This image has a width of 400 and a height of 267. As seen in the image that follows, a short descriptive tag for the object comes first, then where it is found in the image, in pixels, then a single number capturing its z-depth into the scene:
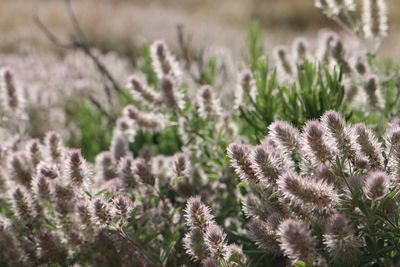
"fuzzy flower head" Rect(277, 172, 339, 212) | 0.69
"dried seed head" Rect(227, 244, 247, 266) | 0.71
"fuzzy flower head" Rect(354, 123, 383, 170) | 0.71
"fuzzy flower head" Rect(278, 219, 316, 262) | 0.68
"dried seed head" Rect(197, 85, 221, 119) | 0.81
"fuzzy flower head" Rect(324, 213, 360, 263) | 0.68
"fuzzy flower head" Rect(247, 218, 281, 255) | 0.71
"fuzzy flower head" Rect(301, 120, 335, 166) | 0.70
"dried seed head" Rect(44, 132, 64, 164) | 0.79
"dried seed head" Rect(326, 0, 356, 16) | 0.87
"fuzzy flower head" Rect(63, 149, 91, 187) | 0.75
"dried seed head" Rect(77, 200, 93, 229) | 0.75
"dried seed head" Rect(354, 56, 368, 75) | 0.84
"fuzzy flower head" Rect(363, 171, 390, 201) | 0.68
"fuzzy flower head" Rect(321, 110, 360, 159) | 0.70
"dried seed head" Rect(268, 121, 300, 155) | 0.71
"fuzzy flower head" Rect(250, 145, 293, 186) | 0.71
